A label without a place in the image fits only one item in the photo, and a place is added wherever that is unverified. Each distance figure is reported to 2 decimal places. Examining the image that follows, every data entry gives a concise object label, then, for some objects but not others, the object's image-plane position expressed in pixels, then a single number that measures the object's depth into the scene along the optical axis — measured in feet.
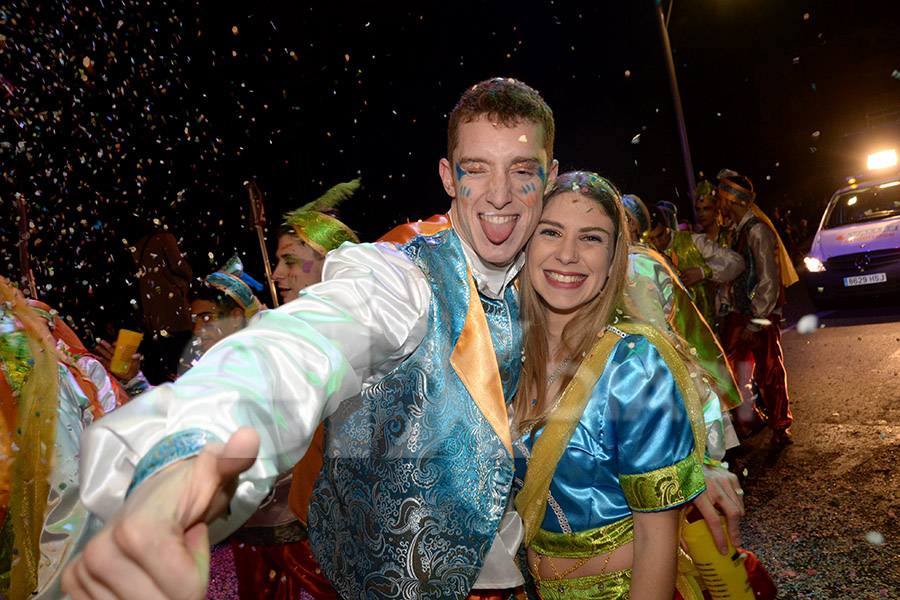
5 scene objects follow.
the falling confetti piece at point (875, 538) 11.56
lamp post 37.73
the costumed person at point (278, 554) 9.61
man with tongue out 2.81
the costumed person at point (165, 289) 19.61
